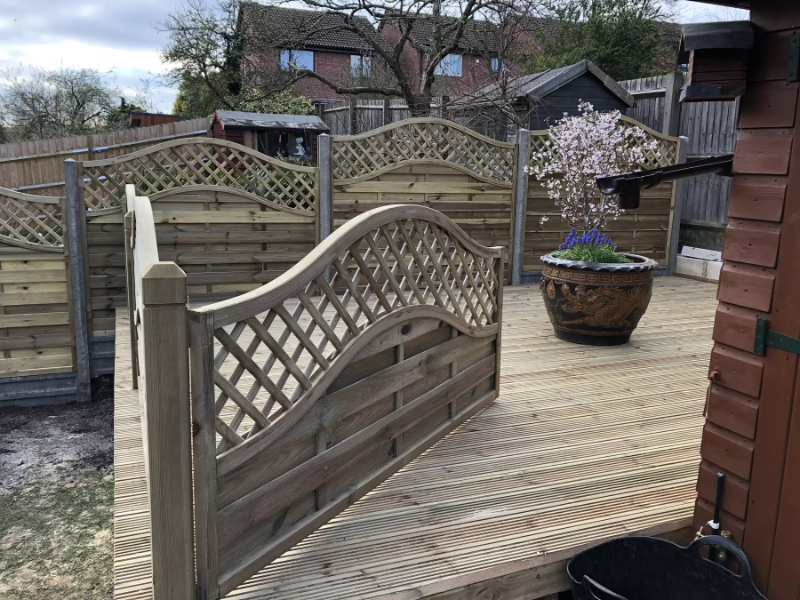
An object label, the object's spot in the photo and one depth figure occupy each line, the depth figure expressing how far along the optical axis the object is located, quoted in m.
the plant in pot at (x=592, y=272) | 4.38
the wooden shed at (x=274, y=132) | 11.75
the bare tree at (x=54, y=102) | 15.76
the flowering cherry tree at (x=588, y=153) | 5.01
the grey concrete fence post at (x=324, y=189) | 5.87
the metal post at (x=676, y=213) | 7.26
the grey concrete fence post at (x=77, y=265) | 5.11
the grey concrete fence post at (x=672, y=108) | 8.49
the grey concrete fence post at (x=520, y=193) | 6.63
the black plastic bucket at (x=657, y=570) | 2.03
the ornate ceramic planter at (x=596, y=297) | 4.35
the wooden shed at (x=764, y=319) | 1.84
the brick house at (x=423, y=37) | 10.66
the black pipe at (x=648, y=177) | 2.12
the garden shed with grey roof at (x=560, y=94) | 9.13
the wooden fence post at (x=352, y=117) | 11.96
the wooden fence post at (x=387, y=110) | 11.19
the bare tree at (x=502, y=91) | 9.35
